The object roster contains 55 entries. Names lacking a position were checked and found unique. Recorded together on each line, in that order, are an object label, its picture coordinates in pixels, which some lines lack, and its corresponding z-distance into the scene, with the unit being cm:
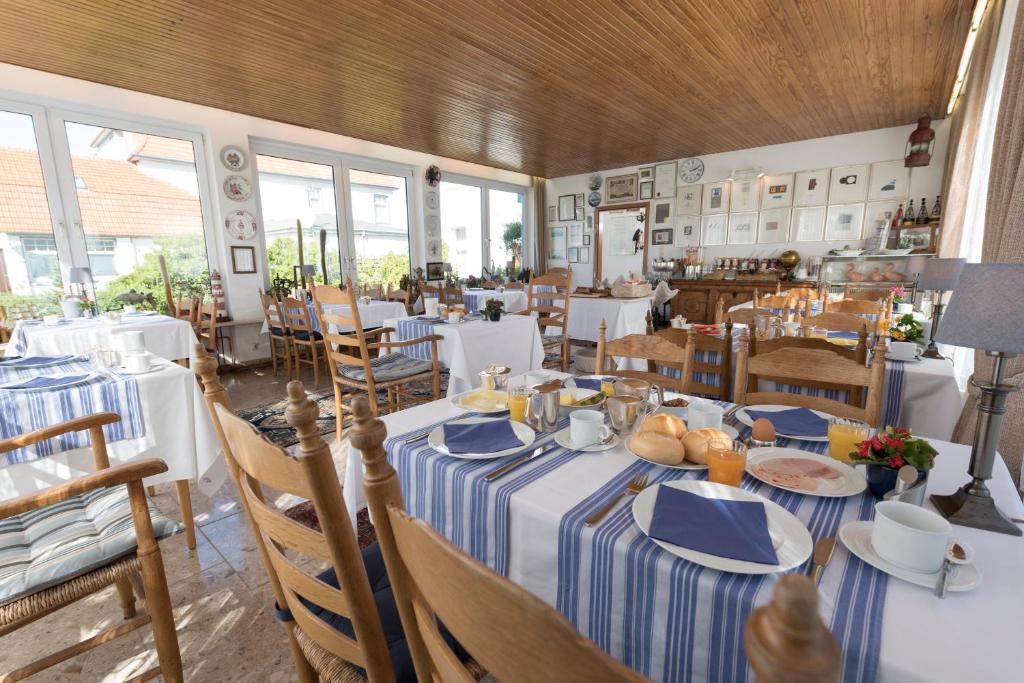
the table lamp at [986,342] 75
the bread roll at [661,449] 93
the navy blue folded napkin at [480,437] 101
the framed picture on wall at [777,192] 647
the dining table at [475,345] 282
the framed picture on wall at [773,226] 652
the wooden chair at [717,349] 191
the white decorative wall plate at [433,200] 688
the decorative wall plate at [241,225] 489
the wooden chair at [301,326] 380
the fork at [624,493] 74
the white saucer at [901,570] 59
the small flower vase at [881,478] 78
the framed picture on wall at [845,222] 602
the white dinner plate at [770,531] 62
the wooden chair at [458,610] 33
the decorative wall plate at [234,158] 480
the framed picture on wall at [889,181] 569
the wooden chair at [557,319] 393
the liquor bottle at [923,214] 534
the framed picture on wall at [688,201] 715
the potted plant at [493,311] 312
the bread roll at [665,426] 99
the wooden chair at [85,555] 99
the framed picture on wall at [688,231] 720
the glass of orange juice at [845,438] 95
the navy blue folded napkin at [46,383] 145
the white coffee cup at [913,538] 60
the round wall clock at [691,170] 710
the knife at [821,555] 62
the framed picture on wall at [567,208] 859
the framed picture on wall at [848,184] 595
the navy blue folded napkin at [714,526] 64
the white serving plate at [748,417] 118
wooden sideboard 626
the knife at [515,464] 90
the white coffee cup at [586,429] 102
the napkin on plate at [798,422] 109
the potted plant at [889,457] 77
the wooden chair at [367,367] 251
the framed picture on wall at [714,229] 696
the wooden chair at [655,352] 160
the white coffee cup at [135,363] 167
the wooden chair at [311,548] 62
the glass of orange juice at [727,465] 84
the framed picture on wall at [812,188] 621
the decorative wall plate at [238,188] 484
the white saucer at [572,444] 101
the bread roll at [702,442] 93
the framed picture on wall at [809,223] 628
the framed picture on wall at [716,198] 691
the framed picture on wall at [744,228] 675
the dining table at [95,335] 285
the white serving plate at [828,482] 81
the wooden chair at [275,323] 428
